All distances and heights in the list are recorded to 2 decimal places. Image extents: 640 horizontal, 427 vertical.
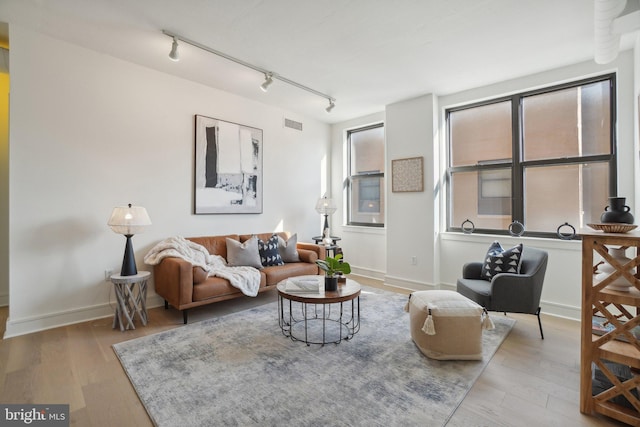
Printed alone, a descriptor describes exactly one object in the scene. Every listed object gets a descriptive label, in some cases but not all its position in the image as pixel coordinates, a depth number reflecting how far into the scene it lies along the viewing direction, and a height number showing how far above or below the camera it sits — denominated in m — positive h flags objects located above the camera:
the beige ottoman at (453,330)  2.30 -0.87
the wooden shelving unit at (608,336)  1.60 -0.67
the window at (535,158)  3.29 +0.74
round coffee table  2.56 -1.09
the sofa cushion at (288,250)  4.26 -0.46
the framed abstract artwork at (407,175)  4.38 +0.66
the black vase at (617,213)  1.84 +0.03
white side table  2.90 -0.83
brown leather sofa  2.99 -0.69
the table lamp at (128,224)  2.92 -0.06
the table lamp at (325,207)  5.12 +0.19
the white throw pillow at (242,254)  3.80 -0.47
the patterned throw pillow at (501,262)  3.03 -0.46
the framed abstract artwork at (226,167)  3.95 +0.71
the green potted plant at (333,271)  2.70 -0.48
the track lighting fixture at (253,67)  2.80 +1.74
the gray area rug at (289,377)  1.72 -1.12
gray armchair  2.72 -0.69
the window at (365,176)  5.26 +0.76
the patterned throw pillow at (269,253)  4.01 -0.48
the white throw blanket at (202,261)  3.31 -0.49
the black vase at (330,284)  2.70 -0.60
